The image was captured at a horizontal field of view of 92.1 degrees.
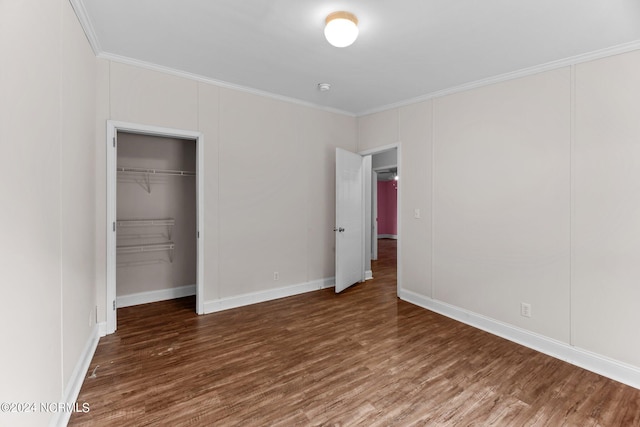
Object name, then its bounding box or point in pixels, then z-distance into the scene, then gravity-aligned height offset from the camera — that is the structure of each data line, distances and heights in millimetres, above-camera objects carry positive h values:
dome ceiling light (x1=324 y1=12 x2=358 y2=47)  2203 +1337
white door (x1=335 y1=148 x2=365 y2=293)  4414 -105
